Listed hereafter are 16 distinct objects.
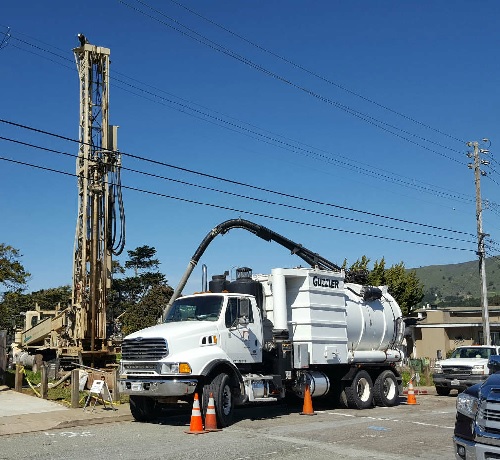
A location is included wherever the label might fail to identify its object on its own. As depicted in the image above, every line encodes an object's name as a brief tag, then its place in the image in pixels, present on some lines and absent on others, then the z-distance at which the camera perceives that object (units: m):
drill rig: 22.94
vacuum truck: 13.20
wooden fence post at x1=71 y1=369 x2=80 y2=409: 15.27
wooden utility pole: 33.50
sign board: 14.83
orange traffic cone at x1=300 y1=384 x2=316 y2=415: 15.49
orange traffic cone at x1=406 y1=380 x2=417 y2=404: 18.81
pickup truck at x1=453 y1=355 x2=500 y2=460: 6.59
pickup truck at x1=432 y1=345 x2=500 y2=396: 22.00
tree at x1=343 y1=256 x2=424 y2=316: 48.19
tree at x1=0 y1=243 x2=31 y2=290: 34.09
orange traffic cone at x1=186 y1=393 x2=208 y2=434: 12.10
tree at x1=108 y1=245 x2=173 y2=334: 59.47
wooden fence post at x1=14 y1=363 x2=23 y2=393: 17.83
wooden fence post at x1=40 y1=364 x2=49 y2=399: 16.48
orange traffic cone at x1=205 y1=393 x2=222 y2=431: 12.42
